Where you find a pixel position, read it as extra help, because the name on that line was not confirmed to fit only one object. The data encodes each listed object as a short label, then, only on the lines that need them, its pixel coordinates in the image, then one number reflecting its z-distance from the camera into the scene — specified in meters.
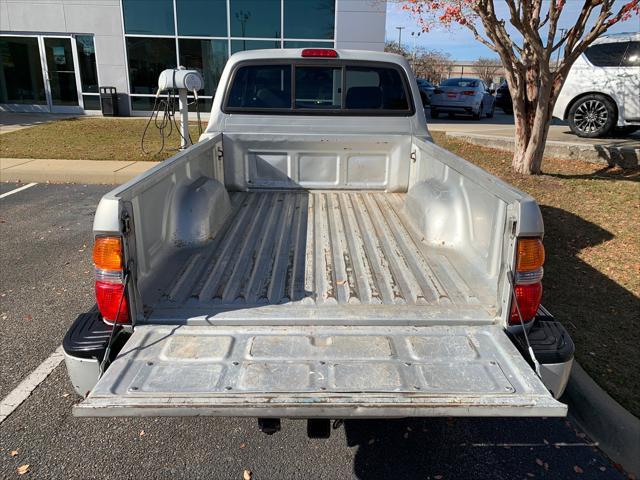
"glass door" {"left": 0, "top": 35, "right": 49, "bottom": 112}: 18.17
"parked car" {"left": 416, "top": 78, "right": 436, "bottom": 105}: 24.14
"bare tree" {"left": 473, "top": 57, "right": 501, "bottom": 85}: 55.21
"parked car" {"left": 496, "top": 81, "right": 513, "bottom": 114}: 25.19
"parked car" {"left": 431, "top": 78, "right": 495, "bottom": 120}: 19.20
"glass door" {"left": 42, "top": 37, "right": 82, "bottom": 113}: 18.02
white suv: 10.59
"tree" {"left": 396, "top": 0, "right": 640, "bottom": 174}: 7.17
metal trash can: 17.66
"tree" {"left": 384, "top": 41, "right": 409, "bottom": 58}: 46.91
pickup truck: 1.91
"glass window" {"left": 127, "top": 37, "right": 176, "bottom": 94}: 17.69
